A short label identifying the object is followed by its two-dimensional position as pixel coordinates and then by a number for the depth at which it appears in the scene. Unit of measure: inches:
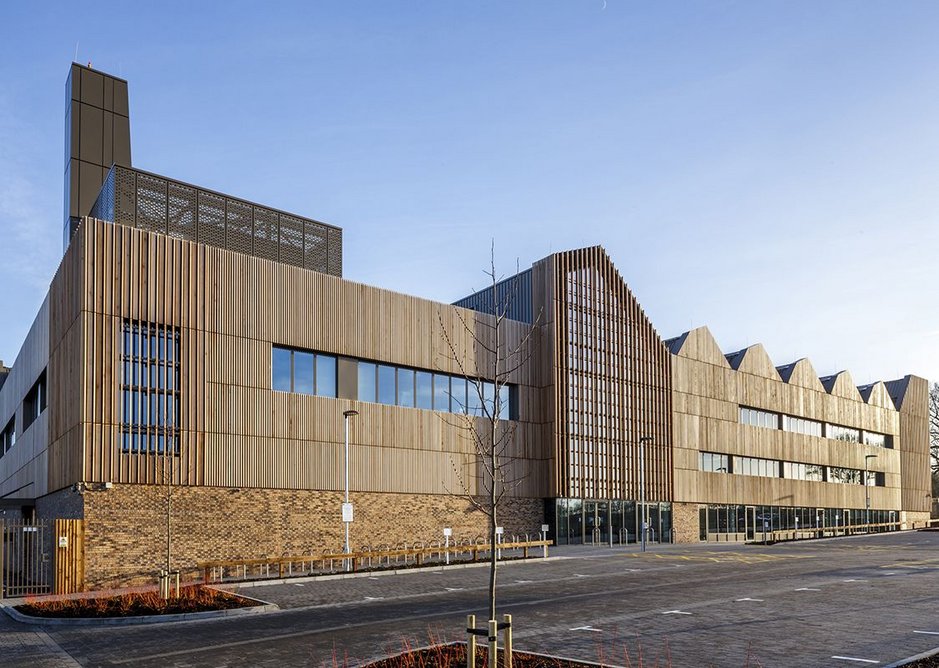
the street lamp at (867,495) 2861.7
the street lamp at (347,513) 1318.9
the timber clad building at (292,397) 1248.8
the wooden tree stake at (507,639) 426.6
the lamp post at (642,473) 1862.3
